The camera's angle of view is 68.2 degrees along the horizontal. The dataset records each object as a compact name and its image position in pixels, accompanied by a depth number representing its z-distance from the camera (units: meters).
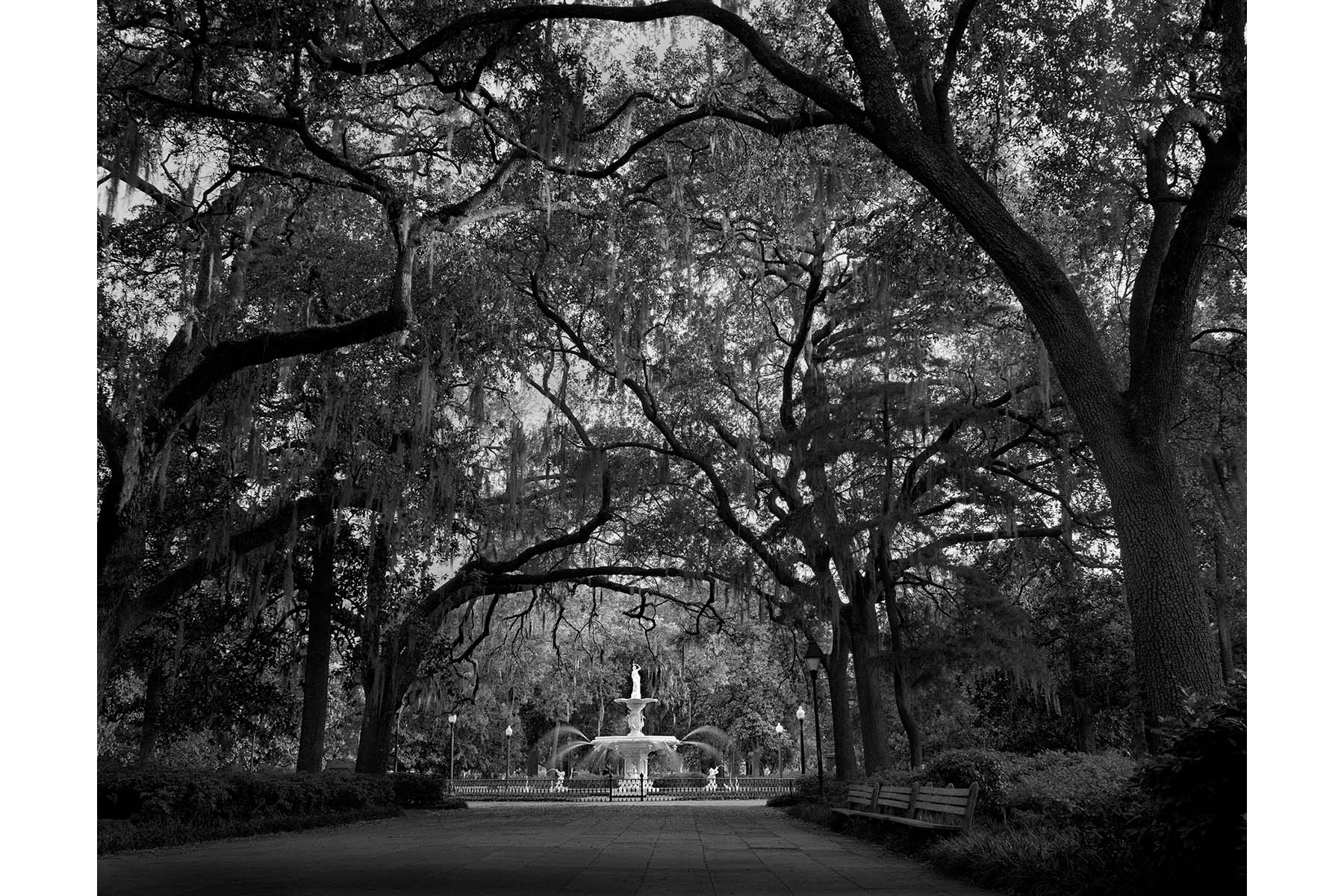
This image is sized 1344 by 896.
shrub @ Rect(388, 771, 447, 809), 22.52
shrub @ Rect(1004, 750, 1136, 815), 7.22
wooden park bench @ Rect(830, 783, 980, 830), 8.69
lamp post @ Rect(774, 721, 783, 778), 45.10
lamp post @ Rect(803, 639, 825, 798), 18.73
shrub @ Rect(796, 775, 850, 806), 16.56
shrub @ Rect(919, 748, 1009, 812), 9.71
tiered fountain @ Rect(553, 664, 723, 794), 31.66
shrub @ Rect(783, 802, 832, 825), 15.80
